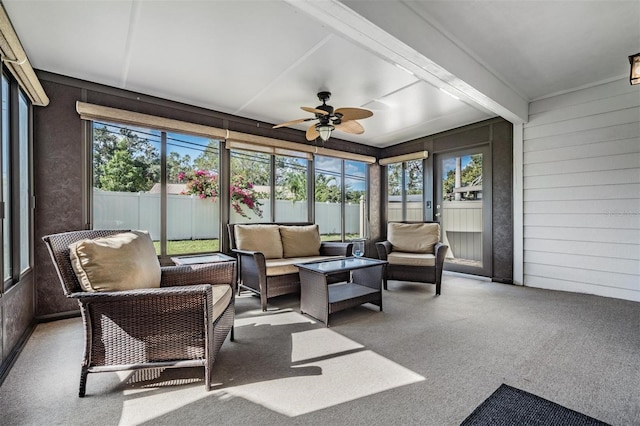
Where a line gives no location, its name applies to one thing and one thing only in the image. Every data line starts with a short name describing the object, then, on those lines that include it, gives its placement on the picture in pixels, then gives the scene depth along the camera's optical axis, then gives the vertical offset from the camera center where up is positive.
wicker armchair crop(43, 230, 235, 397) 1.64 -0.65
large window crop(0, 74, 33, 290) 2.34 +0.27
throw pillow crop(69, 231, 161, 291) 1.66 -0.31
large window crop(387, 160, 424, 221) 5.57 +0.43
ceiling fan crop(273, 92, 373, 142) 3.12 +1.07
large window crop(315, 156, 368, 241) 5.39 +0.28
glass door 4.63 +0.08
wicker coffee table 2.76 -0.80
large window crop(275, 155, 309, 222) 4.80 +0.40
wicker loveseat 3.26 -0.53
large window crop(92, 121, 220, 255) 3.33 +0.34
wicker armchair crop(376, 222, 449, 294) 3.78 -0.57
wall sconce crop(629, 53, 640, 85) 1.99 +0.99
